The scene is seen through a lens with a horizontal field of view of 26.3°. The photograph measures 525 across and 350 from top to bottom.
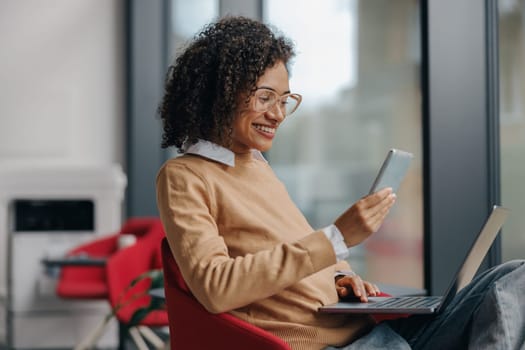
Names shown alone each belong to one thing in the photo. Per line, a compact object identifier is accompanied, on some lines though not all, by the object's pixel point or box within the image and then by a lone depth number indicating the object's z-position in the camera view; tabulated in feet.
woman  6.22
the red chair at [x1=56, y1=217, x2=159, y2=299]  14.17
